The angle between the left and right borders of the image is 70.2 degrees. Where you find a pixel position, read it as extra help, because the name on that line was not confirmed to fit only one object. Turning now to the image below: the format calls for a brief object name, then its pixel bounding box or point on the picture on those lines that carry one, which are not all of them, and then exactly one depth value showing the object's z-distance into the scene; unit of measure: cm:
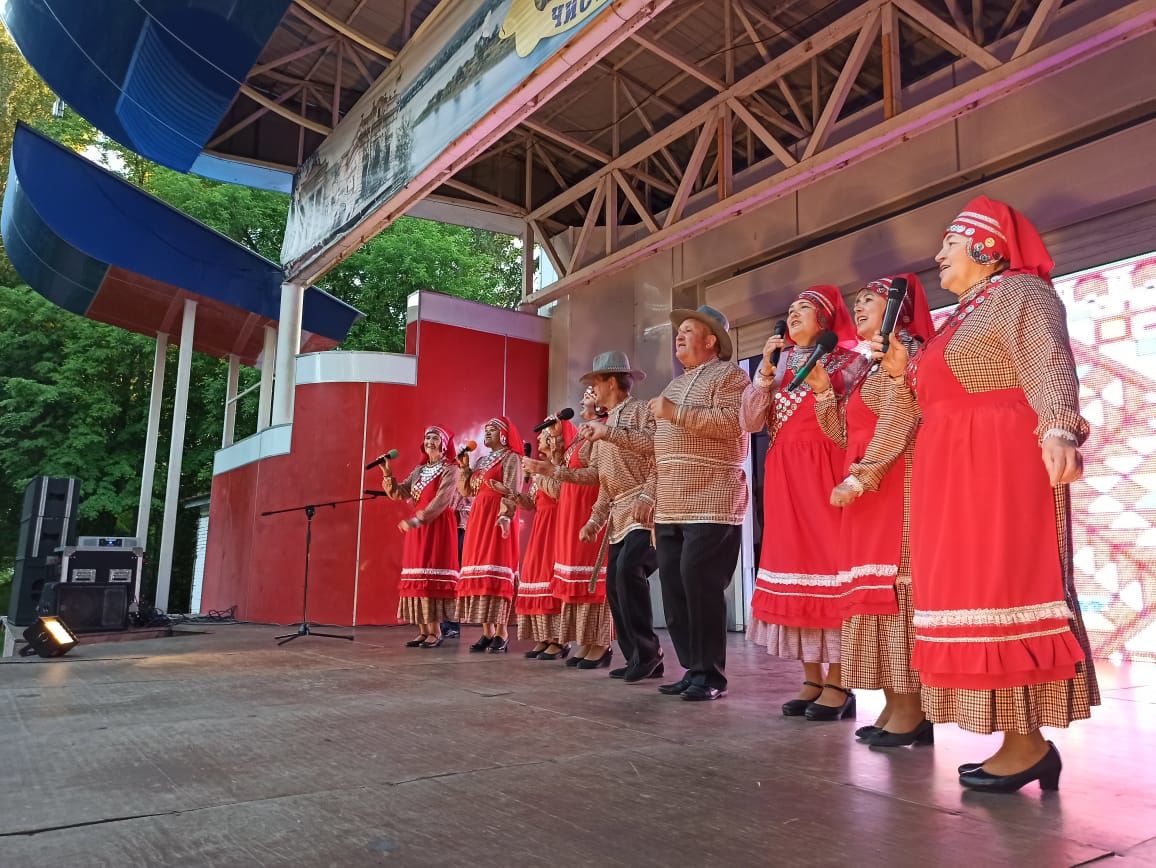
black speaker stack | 822
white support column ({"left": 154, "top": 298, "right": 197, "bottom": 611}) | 937
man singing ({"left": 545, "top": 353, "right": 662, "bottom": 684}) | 393
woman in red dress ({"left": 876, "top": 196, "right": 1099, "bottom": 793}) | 186
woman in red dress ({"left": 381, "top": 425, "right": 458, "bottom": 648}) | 577
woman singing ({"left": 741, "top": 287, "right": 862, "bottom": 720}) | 288
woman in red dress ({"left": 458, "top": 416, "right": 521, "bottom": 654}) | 537
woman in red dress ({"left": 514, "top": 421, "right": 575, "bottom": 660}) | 471
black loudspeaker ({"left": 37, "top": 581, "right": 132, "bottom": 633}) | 686
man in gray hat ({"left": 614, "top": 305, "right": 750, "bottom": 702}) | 333
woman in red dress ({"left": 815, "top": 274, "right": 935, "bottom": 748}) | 244
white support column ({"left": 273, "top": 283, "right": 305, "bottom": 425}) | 899
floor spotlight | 517
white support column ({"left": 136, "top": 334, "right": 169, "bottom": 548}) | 1011
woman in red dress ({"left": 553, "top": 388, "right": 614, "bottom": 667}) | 447
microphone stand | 616
